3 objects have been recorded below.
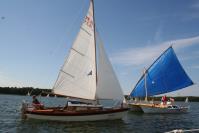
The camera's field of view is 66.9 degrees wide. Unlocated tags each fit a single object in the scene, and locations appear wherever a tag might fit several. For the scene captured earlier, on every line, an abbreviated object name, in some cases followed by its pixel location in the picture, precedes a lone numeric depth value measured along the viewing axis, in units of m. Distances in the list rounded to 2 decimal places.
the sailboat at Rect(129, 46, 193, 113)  25.38
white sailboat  15.78
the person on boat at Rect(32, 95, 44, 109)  16.44
